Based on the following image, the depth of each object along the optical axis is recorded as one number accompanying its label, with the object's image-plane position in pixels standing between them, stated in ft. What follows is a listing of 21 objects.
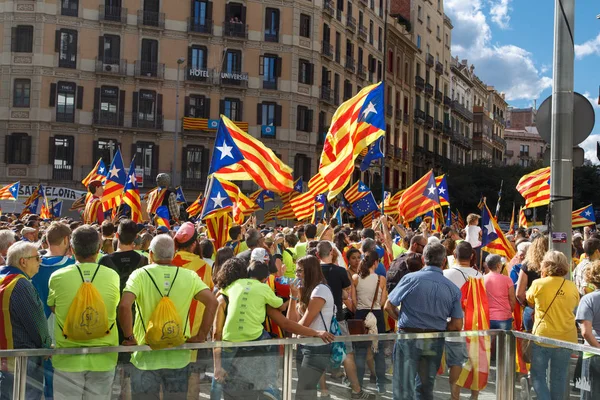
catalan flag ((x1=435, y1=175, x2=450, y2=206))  70.33
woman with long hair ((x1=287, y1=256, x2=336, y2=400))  23.15
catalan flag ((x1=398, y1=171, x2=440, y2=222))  56.70
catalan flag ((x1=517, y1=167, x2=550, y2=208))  52.54
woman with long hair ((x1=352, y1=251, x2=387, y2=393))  30.37
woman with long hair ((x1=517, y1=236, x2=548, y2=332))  27.78
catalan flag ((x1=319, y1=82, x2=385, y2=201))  42.32
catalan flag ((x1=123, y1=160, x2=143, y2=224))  55.31
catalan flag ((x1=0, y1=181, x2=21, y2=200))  77.05
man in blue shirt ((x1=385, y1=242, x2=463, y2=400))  21.88
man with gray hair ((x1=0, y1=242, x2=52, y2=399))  18.13
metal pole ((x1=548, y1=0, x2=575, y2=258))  26.78
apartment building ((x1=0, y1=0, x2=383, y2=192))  129.70
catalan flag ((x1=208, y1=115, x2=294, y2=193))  37.99
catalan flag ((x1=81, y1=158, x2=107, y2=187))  68.86
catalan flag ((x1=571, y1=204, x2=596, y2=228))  67.88
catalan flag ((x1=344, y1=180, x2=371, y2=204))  73.33
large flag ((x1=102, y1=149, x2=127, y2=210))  57.82
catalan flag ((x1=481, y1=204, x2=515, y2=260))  40.81
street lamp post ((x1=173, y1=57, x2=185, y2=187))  129.82
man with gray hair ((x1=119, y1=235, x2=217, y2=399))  18.42
